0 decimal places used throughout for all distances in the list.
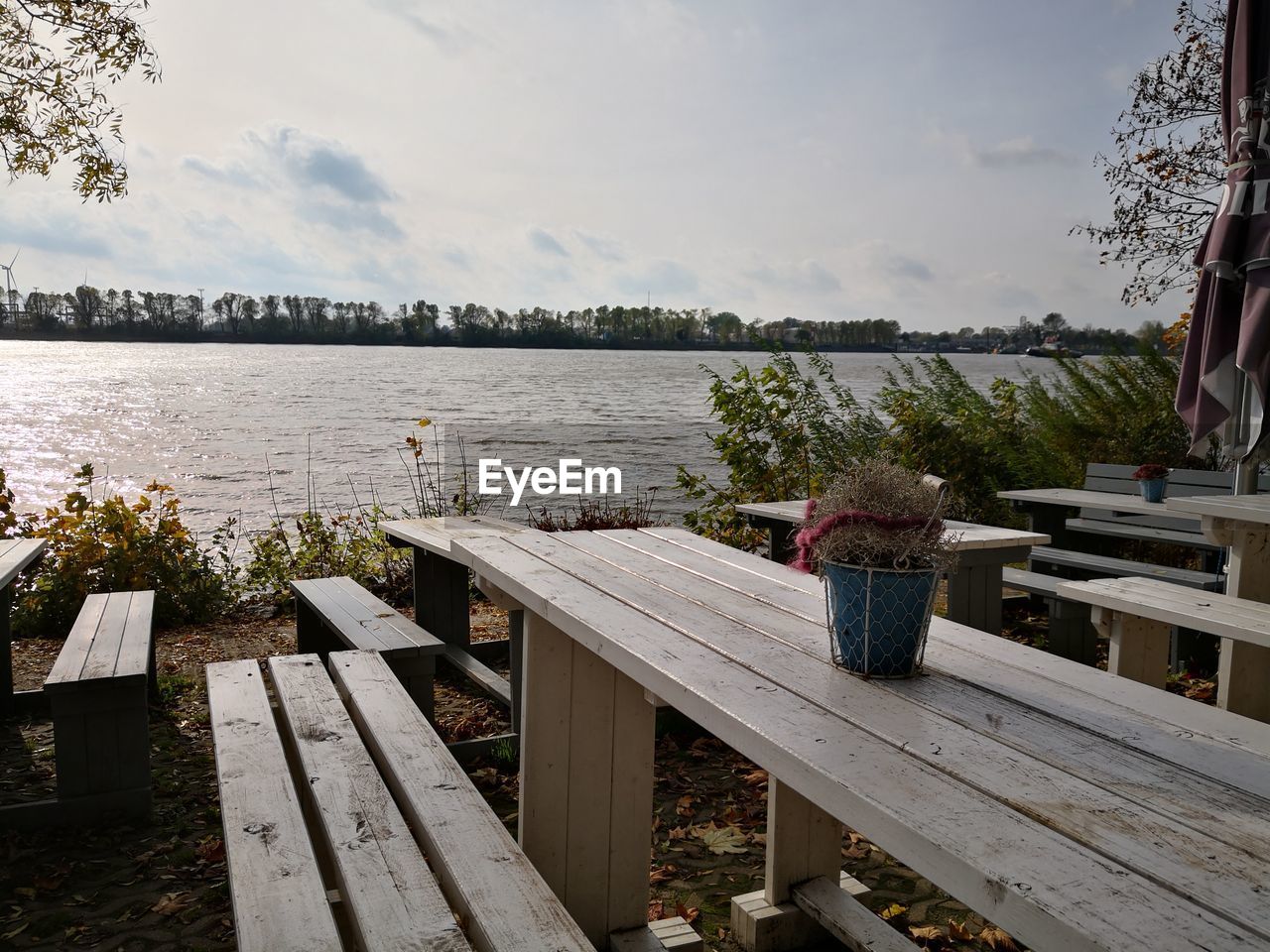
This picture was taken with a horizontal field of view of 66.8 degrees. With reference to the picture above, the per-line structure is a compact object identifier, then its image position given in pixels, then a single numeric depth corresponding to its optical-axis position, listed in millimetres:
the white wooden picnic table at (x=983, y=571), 4156
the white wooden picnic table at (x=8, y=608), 4203
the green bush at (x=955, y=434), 7598
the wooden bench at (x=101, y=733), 3211
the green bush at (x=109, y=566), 6109
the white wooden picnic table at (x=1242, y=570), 3285
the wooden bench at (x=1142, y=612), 3438
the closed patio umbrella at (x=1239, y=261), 3521
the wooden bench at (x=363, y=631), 3566
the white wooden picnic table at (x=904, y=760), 973
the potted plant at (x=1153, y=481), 4977
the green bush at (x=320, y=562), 7084
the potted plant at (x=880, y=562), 1575
